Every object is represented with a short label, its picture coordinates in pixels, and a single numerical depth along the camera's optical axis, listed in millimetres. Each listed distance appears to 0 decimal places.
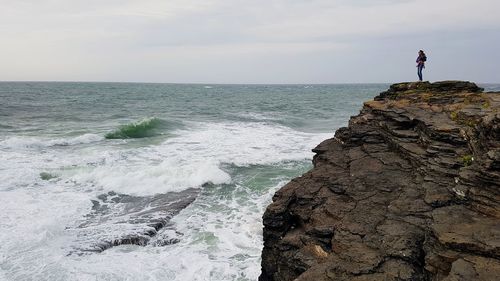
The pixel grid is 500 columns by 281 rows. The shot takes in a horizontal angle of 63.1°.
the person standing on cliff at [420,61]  15336
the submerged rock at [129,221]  10031
